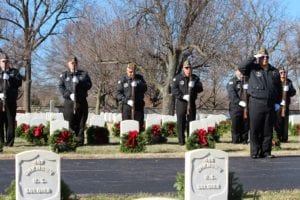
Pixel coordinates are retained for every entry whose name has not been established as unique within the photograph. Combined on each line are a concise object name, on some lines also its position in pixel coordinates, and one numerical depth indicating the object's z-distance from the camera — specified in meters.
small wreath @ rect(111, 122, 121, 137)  18.31
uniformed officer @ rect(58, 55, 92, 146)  14.17
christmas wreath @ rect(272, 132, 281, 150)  12.94
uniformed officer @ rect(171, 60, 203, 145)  14.45
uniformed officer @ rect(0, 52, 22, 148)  13.64
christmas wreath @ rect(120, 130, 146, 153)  12.39
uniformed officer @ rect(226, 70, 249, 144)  16.05
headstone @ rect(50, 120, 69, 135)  12.34
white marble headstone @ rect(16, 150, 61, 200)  5.65
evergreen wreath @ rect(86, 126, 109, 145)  15.41
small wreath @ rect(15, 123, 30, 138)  16.84
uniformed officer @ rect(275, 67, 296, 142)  15.43
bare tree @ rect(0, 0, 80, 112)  38.94
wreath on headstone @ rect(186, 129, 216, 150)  12.44
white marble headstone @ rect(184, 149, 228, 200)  5.81
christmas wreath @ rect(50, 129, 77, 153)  12.12
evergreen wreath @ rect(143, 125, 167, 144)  15.58
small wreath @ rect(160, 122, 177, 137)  17.95
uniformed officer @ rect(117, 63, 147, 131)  14.69
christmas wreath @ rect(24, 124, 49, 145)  14.57
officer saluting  11.17
